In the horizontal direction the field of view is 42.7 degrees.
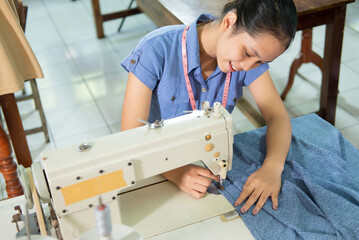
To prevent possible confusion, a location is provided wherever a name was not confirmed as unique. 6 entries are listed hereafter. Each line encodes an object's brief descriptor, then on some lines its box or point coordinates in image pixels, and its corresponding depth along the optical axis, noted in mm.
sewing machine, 1110
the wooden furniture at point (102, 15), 4102
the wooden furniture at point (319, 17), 2342
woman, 1321
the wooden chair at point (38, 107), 2804
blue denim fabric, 1249
